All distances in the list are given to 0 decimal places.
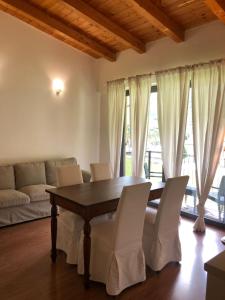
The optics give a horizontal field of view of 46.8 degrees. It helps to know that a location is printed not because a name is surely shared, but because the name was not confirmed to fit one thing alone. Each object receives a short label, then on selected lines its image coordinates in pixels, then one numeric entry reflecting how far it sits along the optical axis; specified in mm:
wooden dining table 2328
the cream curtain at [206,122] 3615
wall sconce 5015
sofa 3725
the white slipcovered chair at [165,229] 2564
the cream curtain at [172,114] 4016
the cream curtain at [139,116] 4617
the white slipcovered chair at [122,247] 2209
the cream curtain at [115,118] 5086
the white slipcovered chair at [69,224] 2719
